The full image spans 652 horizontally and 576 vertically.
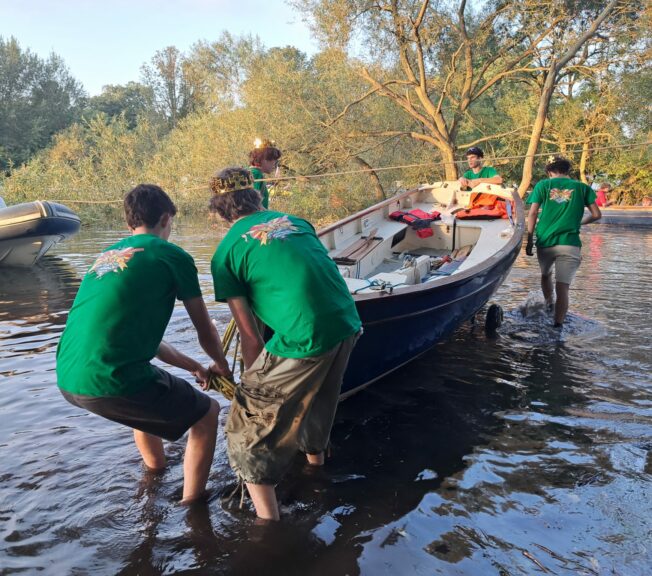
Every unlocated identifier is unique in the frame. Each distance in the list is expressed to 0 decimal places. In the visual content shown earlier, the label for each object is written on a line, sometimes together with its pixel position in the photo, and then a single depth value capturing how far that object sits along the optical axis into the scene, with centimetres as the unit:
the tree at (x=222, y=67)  2728
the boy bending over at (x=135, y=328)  262
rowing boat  457
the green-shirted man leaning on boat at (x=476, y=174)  870
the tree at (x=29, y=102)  3891
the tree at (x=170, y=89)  4400
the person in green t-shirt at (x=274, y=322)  271
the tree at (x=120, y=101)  5416
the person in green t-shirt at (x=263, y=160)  564
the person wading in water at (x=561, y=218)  664
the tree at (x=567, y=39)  1753
